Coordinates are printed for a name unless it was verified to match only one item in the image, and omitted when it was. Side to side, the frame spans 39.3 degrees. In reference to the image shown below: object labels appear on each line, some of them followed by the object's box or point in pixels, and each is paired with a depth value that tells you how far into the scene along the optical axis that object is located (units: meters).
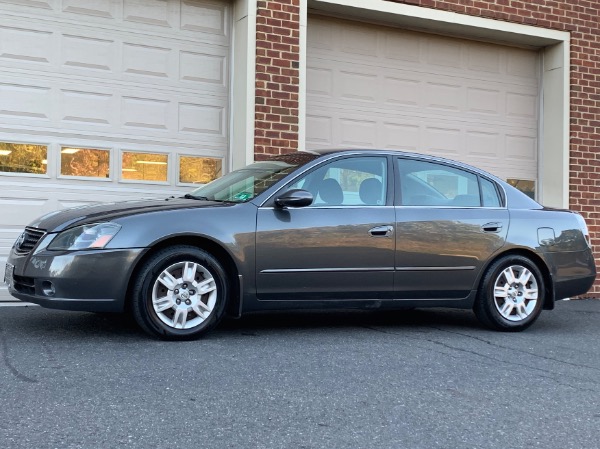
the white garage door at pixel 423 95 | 10.37
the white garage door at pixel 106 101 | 8.61
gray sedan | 5.81
